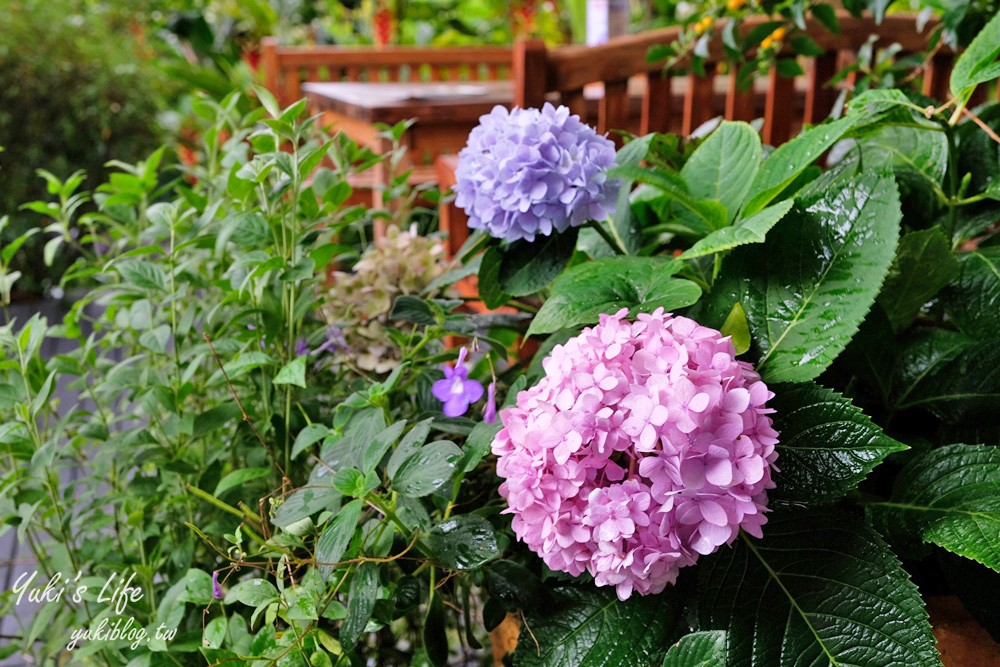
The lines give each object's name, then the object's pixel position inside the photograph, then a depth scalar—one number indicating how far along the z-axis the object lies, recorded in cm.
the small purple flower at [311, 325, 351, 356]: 107
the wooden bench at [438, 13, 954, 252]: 171
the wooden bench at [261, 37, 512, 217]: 242
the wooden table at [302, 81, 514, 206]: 223
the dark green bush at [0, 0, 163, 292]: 434
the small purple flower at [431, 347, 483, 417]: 87
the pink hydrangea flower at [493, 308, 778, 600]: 62
